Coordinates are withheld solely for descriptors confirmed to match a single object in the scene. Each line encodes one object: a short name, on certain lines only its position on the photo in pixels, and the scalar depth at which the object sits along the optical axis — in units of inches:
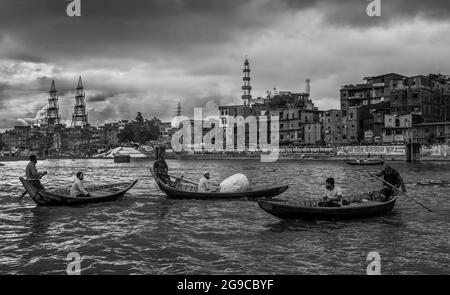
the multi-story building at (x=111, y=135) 7381.9
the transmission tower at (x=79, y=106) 7081.7
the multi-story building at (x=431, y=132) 2901.1
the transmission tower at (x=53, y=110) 7244.1
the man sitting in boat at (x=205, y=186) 923.4
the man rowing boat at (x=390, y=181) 747.4
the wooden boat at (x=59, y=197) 807.7
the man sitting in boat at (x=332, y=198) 650.8
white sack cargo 925.2
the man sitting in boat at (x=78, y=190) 840.9
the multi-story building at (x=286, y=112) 3848.4
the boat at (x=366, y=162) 2564.0
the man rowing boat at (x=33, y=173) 784.3
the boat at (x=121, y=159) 3878.0
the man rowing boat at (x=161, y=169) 985.5
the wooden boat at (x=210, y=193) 900.6
